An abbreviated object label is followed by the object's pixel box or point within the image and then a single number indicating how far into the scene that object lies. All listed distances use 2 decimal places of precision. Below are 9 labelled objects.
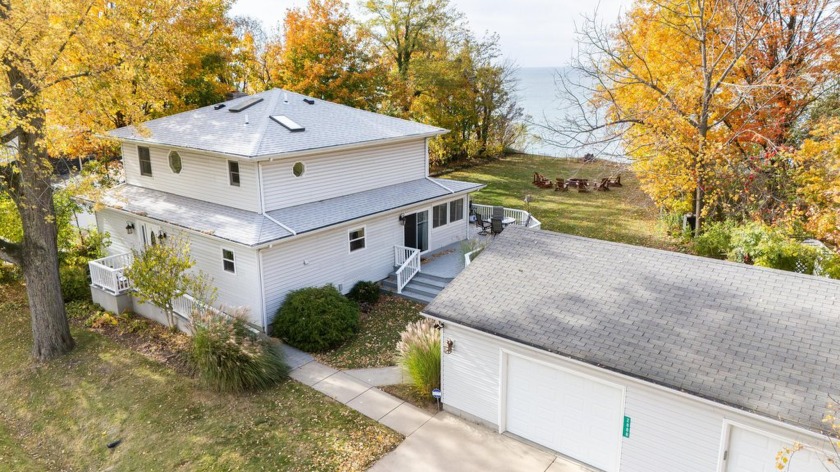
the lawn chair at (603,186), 32.50
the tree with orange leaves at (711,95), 18.38
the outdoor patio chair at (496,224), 22.16
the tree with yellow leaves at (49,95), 12.20
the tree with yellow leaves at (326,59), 28.77
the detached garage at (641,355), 7.59
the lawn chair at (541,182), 33.25
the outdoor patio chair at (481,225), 23.33
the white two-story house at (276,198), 15.47
